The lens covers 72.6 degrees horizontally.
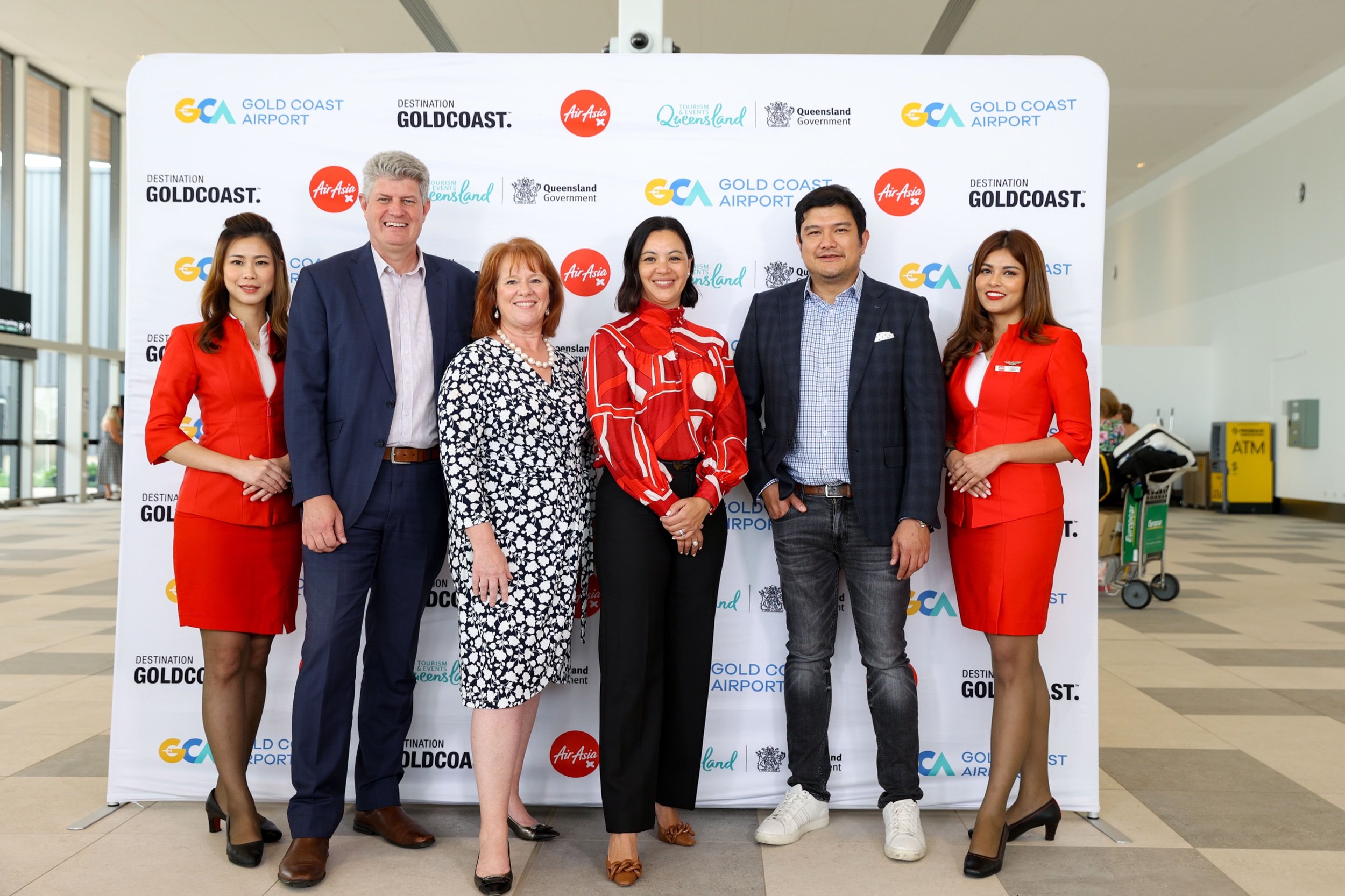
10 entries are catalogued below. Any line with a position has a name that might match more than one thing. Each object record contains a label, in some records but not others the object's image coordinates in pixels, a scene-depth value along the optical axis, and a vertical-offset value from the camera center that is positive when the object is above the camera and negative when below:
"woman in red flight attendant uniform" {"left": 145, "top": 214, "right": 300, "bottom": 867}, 2.57 -0.16
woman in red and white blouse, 2.52 -0.20
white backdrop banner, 3.09 +0.85
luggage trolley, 6.65 -0.36
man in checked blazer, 2.74 -0.07
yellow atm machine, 14.59 -0.25
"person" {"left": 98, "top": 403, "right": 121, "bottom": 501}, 14.73 -0.47
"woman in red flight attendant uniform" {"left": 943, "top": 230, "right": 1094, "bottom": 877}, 2.66 -0.11
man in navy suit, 2.54 -0.08
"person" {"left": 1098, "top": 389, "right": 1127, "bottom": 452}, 7.64 +0.22
